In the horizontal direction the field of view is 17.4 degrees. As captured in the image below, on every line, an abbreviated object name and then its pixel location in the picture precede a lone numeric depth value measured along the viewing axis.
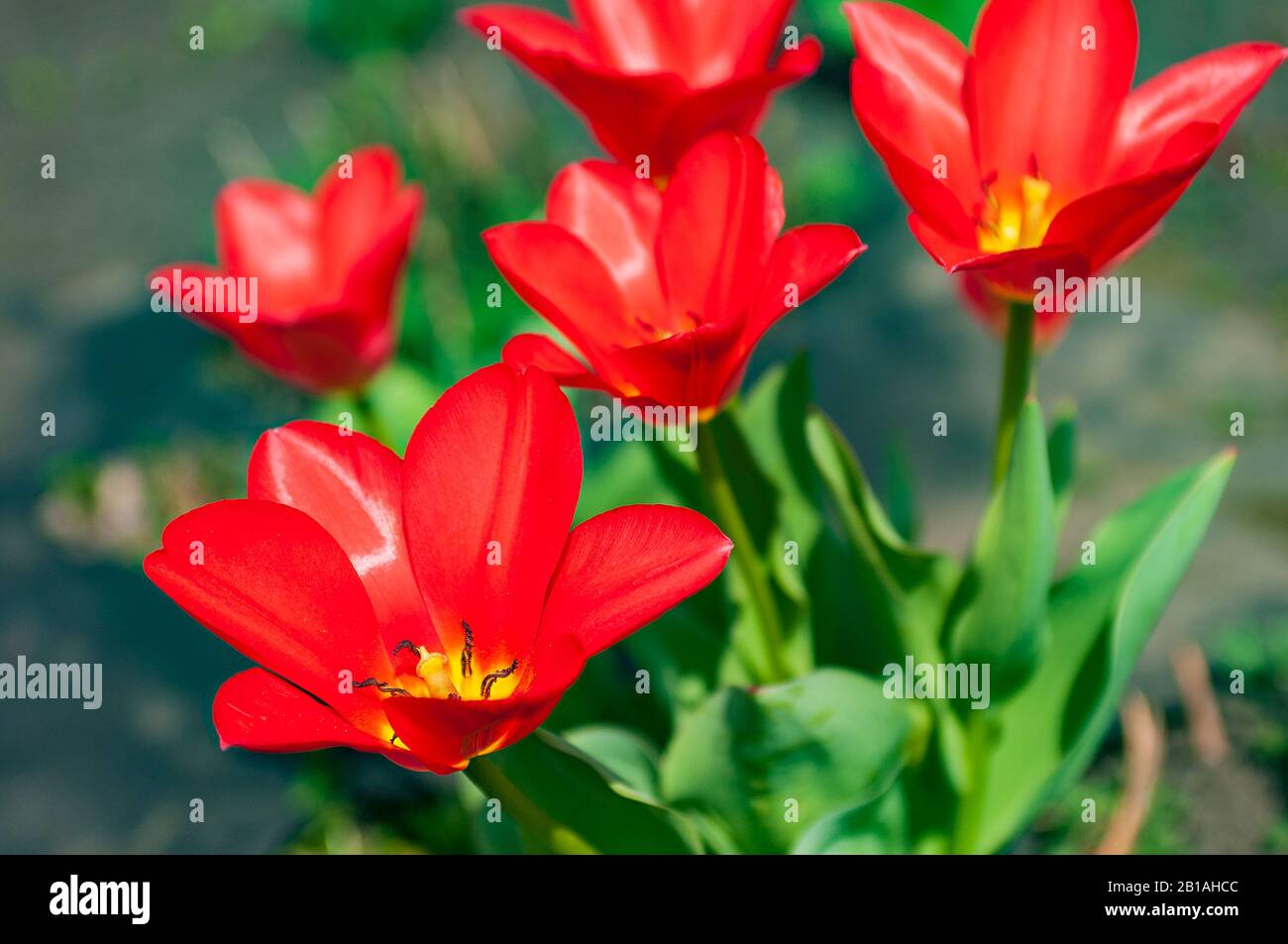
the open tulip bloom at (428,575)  0.82
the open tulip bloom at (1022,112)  0.86
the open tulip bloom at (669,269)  0.85
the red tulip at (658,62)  0.88
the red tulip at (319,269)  0.97
